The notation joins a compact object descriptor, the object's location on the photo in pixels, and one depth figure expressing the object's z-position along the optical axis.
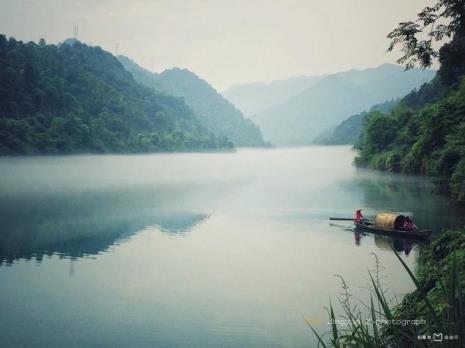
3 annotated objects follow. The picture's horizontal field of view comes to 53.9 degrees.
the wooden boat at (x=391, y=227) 24.72
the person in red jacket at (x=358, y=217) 28.81
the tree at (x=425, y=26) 17.33
